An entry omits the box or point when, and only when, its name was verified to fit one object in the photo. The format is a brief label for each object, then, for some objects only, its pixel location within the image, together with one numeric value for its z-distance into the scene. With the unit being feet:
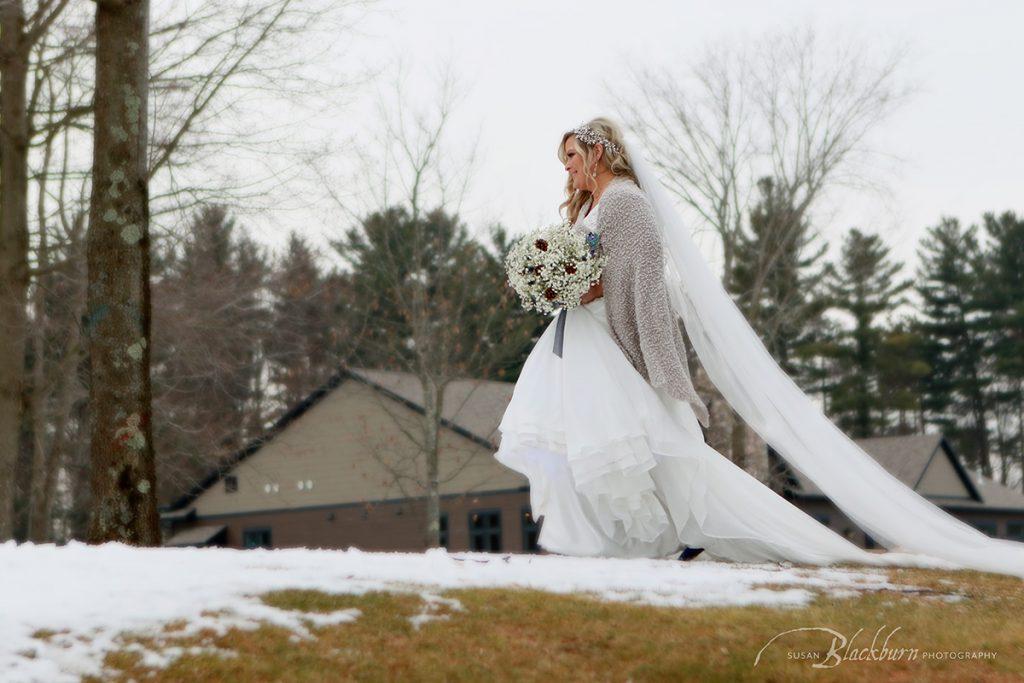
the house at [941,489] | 150.00
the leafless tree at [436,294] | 97.86
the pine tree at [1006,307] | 207.62
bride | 26.27
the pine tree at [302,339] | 167.84
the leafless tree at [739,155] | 104.27
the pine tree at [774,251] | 106.22
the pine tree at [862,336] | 191.83
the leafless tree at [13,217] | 54.65
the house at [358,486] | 124.88
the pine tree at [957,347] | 210.18
